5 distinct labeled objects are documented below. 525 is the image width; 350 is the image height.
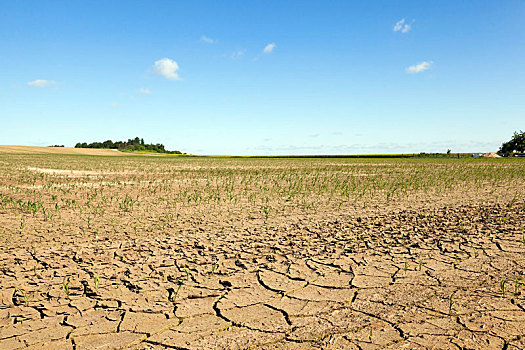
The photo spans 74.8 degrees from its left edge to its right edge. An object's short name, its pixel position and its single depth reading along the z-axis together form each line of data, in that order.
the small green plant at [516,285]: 3.22
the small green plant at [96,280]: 3.45
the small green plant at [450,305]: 2.83
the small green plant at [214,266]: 3.88
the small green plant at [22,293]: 3.14
